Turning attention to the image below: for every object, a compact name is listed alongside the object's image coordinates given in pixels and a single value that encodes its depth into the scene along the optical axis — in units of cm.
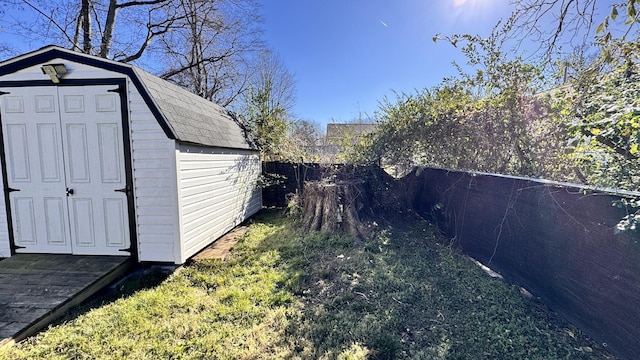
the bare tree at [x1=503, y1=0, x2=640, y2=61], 232
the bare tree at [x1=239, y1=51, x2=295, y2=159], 841
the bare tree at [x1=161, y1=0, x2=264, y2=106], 1140
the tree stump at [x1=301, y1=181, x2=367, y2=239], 565
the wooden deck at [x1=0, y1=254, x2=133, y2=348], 261
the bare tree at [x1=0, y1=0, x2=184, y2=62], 920
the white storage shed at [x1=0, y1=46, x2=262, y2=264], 371
